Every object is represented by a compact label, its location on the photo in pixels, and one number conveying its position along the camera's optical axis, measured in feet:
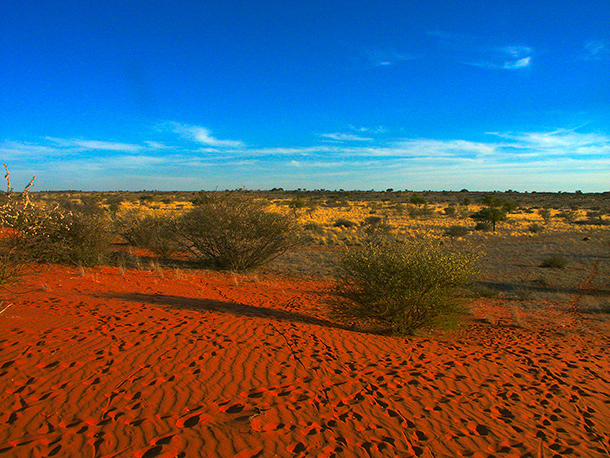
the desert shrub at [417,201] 175.11
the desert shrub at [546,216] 122.50
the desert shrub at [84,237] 42.63
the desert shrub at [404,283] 24.47
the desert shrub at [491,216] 103.25
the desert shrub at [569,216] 122.99
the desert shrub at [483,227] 101.56
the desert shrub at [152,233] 56.53
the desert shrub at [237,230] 48.65
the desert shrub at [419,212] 134.64
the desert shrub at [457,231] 90.48
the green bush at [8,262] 20.33
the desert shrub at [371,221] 109.72
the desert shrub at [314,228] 94.07
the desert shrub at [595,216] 115.24
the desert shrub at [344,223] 106.73
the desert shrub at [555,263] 58.65
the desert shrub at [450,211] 140.97
